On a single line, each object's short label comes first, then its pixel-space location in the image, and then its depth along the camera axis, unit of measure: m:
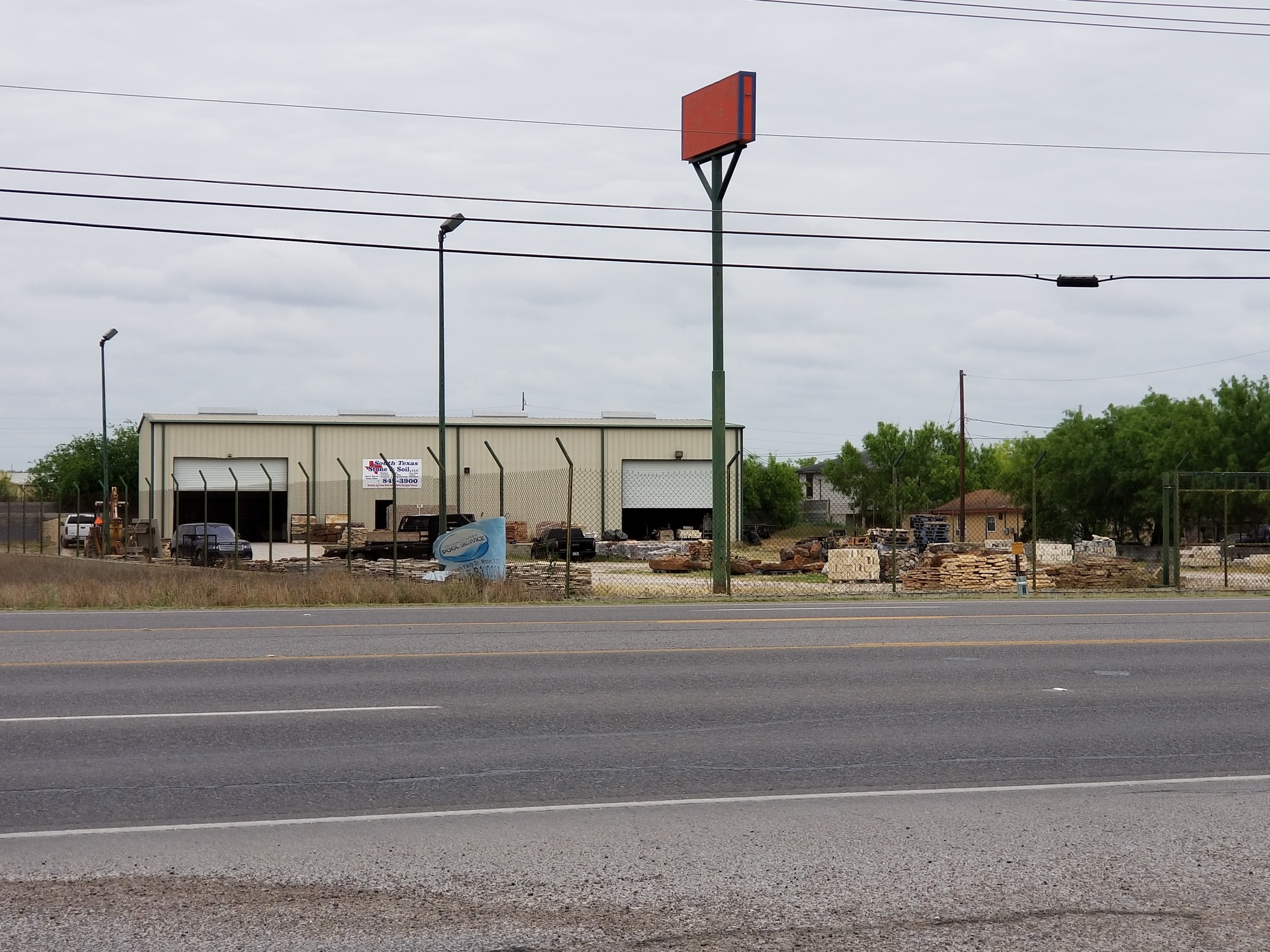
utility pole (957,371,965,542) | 58.34
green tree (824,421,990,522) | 107.62
